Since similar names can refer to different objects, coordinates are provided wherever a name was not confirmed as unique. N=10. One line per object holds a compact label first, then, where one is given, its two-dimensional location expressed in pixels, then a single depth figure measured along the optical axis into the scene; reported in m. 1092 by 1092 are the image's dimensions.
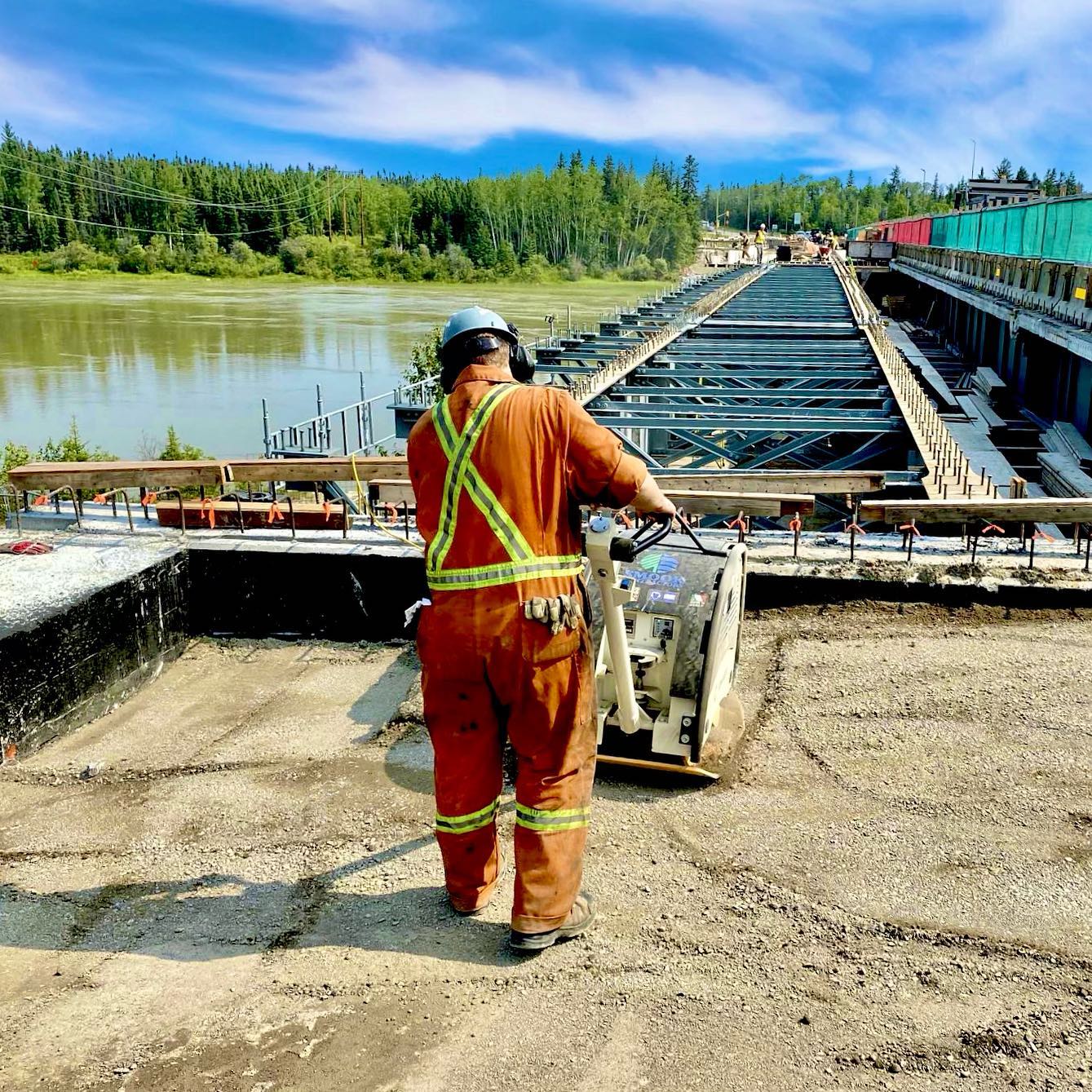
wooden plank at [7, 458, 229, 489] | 6.88
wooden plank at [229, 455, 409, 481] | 6.86
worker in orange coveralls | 3.27
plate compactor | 4.40
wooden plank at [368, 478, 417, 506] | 6.57
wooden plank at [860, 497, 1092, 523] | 6.37
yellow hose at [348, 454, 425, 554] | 4.87
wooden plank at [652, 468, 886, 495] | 6.78
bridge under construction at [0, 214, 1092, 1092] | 3.00
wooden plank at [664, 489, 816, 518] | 6.43
